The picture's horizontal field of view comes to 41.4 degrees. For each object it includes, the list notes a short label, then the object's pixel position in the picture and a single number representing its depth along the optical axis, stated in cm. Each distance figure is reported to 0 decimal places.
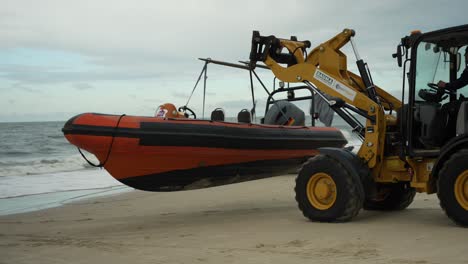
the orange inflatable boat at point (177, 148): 736
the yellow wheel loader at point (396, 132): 602
